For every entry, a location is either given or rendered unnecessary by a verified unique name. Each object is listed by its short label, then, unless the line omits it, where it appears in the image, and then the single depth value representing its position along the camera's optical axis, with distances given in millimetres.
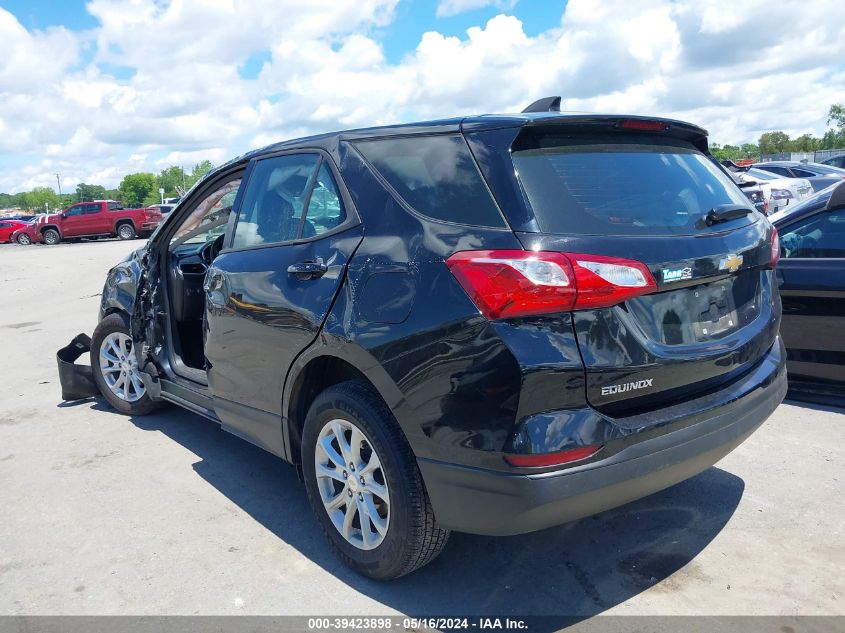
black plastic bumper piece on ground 5746
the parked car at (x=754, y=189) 12498
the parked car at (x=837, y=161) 31172
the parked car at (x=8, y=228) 38062
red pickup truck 31750
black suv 2404
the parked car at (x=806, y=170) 19422
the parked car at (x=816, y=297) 4586
